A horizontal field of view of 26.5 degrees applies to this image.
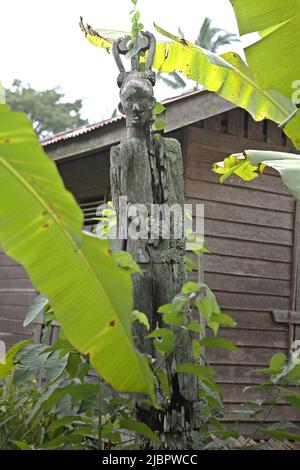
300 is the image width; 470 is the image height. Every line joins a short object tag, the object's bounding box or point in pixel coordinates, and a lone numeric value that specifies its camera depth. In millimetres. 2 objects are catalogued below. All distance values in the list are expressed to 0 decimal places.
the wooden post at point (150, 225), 2867
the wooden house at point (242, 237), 6727
